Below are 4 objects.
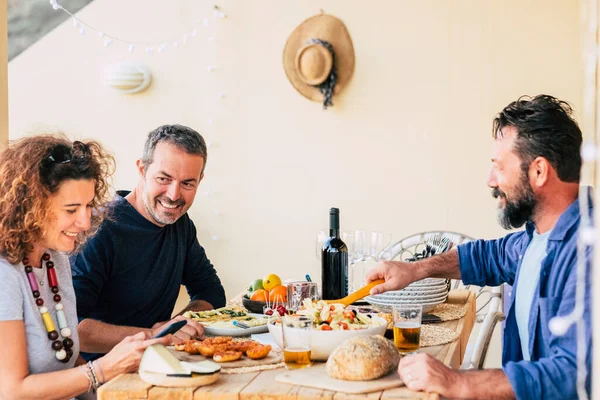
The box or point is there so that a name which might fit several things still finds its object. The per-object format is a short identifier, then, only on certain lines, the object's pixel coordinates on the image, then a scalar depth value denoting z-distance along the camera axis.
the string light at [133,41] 4.40
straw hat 4.12
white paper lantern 4.39
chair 2.07
